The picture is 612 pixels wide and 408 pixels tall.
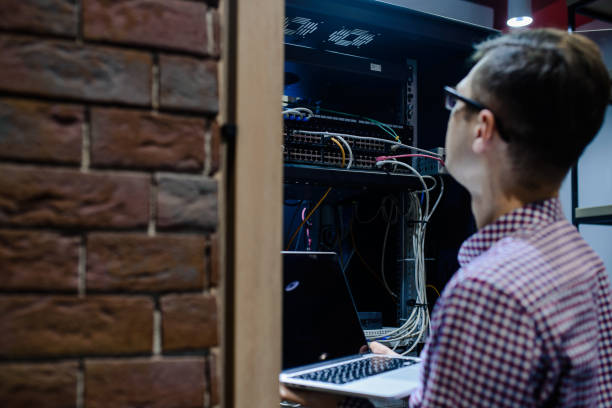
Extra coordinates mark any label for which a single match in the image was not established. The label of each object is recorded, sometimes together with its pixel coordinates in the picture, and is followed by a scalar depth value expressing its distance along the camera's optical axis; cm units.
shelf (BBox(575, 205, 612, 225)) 152
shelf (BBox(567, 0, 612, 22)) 176
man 65
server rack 156
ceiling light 245
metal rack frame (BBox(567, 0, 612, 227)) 155
